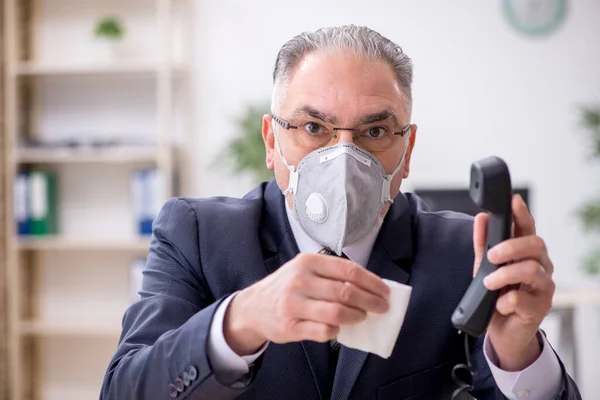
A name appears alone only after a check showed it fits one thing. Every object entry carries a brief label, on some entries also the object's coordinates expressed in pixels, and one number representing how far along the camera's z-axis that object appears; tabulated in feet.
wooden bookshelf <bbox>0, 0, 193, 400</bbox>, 14.16
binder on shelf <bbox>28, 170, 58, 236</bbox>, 13.52
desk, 10.21
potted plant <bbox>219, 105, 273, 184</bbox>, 12.52
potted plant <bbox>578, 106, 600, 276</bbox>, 12.41
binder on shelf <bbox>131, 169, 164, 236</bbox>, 13.25
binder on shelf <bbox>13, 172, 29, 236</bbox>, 13.38
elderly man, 3.43
